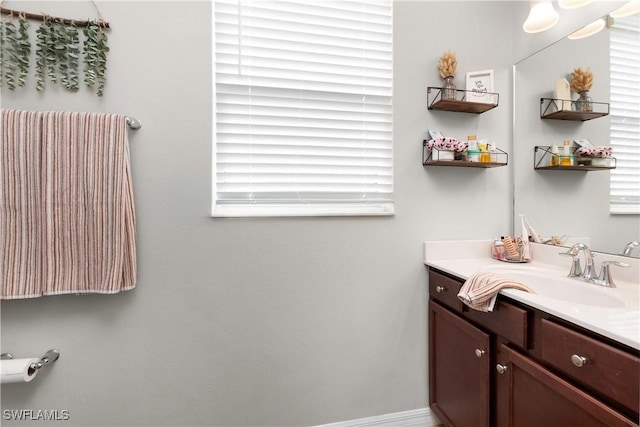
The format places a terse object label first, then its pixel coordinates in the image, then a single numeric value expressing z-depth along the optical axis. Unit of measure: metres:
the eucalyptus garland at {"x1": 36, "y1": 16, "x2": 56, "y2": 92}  1.13
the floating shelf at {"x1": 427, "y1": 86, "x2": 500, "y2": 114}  1.44
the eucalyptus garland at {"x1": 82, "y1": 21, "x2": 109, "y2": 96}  1.16
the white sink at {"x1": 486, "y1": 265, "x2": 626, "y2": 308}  1.02
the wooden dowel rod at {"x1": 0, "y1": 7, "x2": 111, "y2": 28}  1.12
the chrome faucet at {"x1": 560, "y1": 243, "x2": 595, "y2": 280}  1.14
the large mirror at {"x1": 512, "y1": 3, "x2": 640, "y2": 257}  1.21
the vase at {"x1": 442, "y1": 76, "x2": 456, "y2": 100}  1.45
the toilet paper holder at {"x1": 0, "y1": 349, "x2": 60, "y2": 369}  1.14
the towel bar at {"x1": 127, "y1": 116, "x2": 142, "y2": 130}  1.20
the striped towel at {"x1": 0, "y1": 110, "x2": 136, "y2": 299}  1.08
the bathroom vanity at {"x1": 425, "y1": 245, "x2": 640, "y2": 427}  0.69
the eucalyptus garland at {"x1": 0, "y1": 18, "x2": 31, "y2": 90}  1.11
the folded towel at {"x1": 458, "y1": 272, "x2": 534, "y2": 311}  1.00
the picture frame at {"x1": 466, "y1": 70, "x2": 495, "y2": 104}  1.49
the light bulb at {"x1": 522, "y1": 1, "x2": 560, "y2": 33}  1.43
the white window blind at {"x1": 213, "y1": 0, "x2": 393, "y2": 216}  1.34
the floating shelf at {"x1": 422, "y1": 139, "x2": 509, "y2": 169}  1.42
